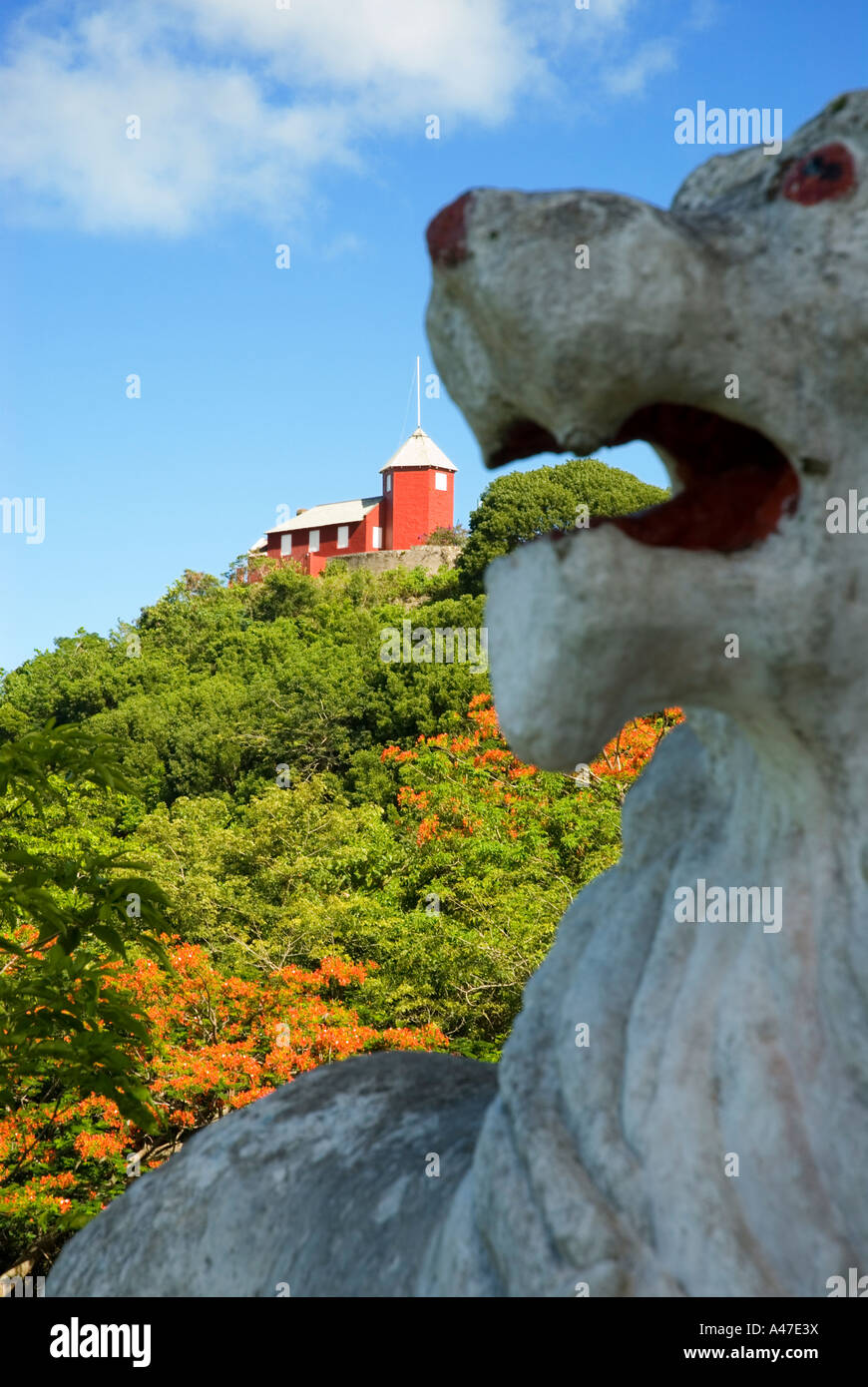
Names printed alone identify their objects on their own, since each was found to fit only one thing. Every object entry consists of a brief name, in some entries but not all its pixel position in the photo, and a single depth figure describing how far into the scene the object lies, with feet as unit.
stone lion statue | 4.19
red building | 165.78
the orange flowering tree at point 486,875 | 28.58
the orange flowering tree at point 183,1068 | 25.52
